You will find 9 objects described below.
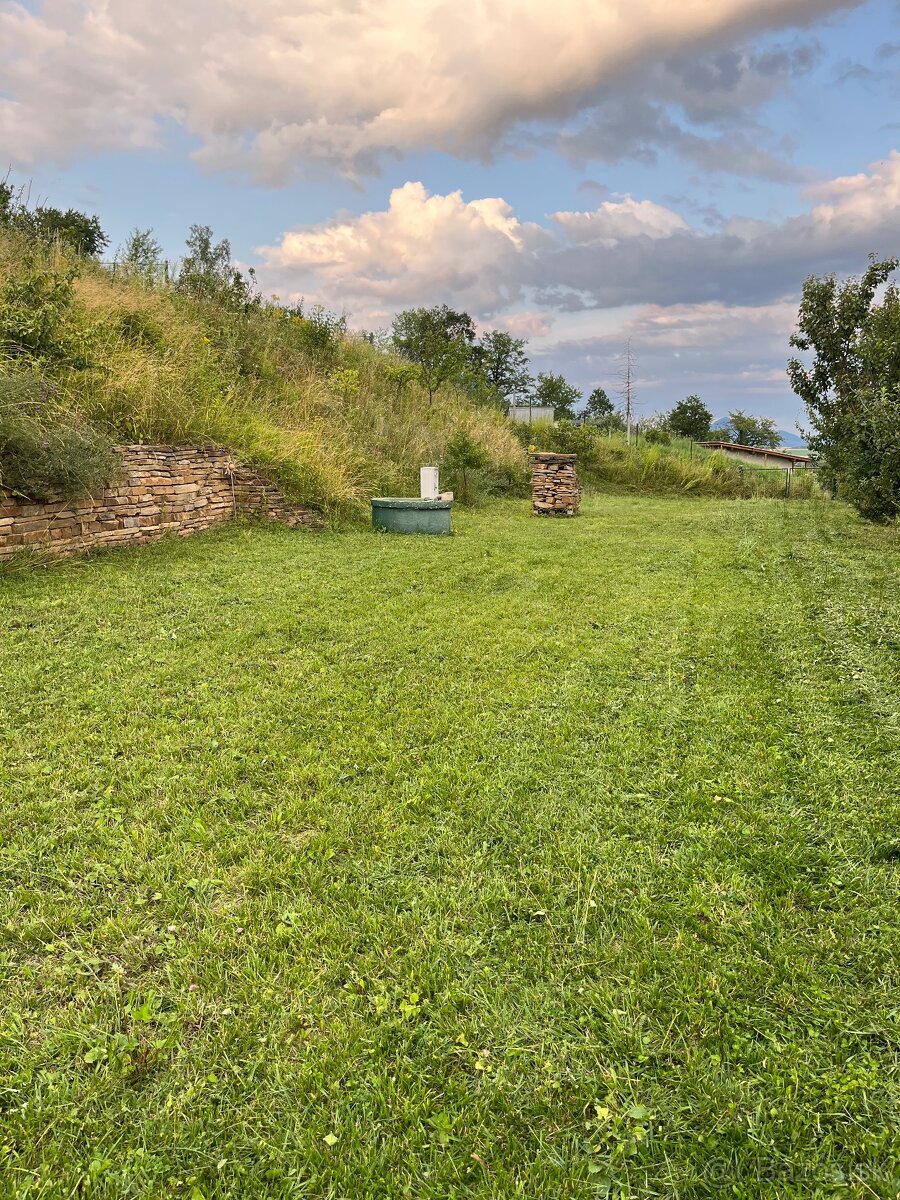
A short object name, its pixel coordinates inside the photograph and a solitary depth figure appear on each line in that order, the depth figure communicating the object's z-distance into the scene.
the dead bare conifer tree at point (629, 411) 22.68
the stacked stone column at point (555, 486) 11.28
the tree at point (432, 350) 15.39
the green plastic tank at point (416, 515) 8.48
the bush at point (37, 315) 6.39
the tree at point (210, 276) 11.98
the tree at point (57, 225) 9.83
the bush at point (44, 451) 5.08
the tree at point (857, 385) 7.72
